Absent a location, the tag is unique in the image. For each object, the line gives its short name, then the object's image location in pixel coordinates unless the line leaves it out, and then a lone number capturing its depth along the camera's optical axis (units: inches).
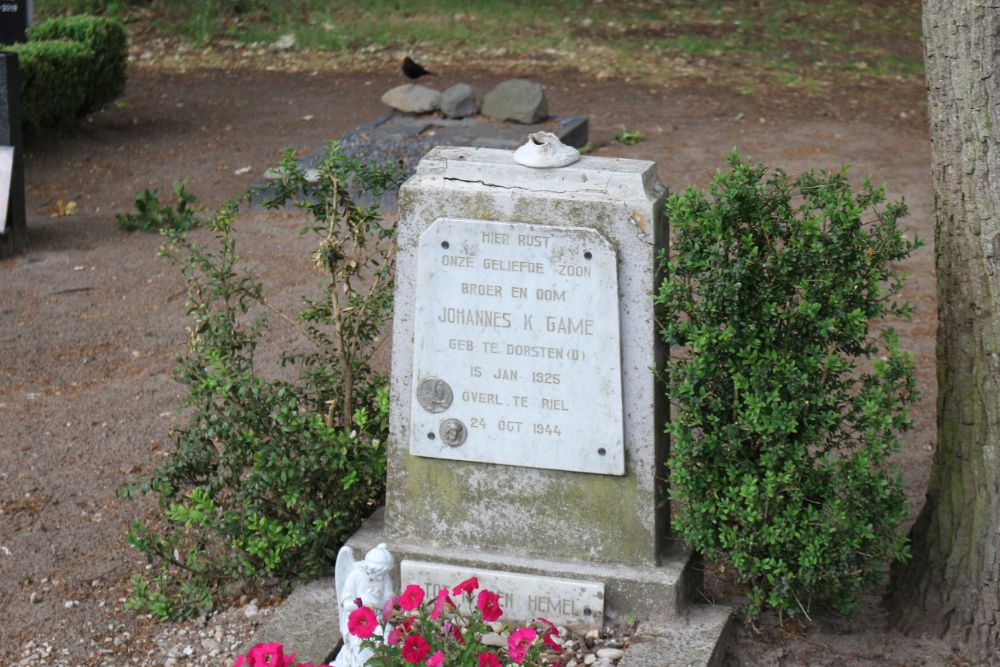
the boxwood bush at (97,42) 430.9
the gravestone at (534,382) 134.0
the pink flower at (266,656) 112.0
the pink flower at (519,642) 113.9
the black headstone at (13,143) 308.2
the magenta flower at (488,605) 116.9
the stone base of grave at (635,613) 134.6
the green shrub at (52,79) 395.9
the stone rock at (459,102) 418.9
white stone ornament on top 137.9
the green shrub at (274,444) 149.1
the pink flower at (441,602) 120.6
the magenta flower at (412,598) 115.2
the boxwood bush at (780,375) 129.6
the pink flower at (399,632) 118.9
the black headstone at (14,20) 375.6
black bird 473.4
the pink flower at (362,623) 114.4
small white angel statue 124.5
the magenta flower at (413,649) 111.9
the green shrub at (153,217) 331.6
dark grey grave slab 369.4
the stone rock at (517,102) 409.4
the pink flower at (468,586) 121.1
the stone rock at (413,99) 427.2
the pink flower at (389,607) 119.4
